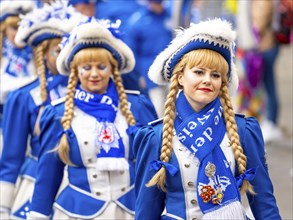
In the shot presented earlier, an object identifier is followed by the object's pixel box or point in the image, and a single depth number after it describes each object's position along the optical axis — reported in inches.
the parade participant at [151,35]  850.8
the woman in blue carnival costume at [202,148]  370.5
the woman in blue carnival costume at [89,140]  446.6
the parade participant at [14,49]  614.0
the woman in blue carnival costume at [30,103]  495.7
